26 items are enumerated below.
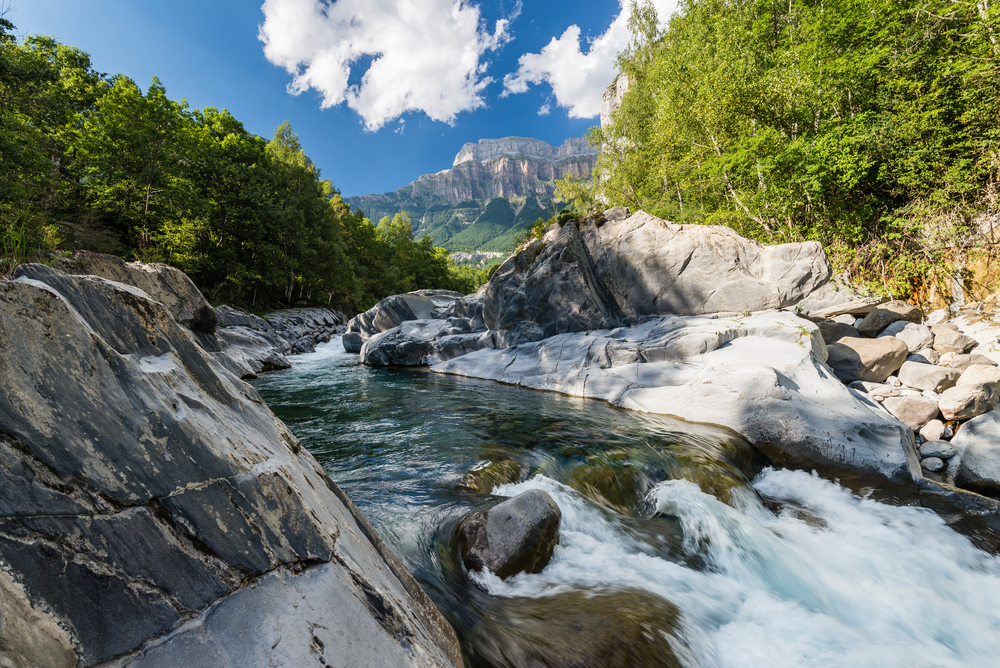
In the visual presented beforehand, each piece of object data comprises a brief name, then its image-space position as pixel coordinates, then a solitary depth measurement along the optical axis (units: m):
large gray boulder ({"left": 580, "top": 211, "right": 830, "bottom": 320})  11.36
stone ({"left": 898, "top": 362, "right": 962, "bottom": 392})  8.21
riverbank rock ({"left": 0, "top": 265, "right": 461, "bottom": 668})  1.35
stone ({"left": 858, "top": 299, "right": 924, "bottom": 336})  10.88
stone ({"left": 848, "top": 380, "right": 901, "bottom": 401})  8.52
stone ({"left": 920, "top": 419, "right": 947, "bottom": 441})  7.32
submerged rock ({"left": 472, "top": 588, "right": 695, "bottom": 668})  2.66
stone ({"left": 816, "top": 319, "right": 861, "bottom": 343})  10.88
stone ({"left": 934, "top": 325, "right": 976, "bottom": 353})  9.23
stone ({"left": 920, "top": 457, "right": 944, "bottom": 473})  6.74
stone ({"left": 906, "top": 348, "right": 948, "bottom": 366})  9.27
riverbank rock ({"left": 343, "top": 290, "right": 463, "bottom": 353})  23.12
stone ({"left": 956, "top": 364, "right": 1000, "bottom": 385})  7.25
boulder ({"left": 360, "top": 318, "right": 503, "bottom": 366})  16.69
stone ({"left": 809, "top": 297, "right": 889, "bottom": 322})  11.31
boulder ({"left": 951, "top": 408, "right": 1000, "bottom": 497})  6.07
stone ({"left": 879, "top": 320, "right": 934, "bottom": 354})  9.70
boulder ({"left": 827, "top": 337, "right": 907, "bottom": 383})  9.13
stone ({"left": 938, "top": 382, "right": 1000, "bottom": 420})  7.16
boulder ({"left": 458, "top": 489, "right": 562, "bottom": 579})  3.60
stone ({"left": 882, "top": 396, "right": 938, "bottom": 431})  7.64
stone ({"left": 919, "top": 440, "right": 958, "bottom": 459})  6.81
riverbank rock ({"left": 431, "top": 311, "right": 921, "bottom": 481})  6.41
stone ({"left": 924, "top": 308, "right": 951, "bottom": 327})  11.05
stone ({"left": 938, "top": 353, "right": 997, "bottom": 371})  8.56
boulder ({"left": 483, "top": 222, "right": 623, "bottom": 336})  14.03
